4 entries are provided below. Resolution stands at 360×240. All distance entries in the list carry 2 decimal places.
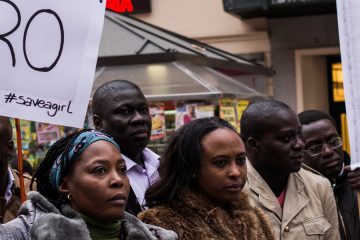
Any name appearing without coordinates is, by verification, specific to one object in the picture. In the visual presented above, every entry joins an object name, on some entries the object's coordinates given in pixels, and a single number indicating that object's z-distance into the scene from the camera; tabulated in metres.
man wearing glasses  5.03
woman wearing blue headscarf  2.96
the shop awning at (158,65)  9.59
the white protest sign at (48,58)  3.57
